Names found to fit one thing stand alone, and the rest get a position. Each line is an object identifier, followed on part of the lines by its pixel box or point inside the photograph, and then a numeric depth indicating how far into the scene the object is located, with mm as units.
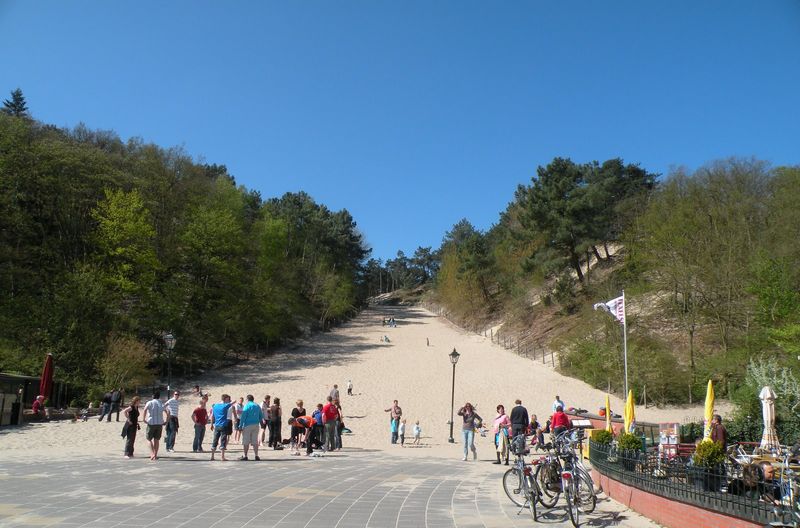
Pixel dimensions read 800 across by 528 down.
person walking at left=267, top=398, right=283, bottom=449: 17016
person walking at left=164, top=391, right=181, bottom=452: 14984
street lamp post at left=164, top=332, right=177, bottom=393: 25122
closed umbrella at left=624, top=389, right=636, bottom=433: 13539
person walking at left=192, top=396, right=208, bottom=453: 14954
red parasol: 22141
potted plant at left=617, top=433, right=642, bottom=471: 8938
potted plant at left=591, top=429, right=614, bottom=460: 10242
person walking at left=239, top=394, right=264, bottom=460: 13453
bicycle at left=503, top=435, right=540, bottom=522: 8094
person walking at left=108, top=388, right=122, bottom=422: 22500
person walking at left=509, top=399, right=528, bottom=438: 14523
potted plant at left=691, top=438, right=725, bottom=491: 6887
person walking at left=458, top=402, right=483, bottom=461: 15359
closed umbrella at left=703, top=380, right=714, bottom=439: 11891
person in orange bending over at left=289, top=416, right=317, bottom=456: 15984
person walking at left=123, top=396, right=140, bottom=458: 13377
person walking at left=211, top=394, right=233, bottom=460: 13477
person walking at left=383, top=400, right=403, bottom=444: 19969
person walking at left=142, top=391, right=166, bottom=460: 13123
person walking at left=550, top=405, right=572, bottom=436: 14453
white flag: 18156
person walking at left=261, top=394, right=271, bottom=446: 18422
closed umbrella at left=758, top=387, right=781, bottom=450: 11798
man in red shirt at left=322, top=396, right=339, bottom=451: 16562
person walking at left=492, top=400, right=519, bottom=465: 15273
